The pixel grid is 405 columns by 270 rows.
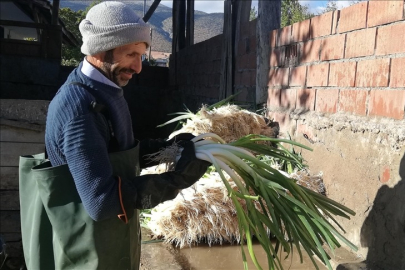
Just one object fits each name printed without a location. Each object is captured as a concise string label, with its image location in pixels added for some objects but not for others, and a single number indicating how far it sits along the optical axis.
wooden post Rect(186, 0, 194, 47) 8.93
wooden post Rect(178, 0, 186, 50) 9.22
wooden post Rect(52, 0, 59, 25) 10.21
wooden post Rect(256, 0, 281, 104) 3.96
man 1.56
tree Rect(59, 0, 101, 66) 23.28
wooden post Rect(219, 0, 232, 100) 4.91
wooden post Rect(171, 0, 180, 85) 9.20
